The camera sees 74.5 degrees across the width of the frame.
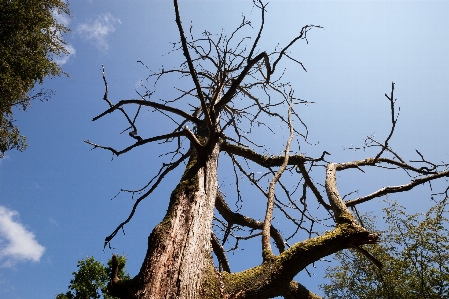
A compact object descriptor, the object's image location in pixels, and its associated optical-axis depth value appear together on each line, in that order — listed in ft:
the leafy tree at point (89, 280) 36.40
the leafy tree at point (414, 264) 18.21
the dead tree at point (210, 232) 5.19
